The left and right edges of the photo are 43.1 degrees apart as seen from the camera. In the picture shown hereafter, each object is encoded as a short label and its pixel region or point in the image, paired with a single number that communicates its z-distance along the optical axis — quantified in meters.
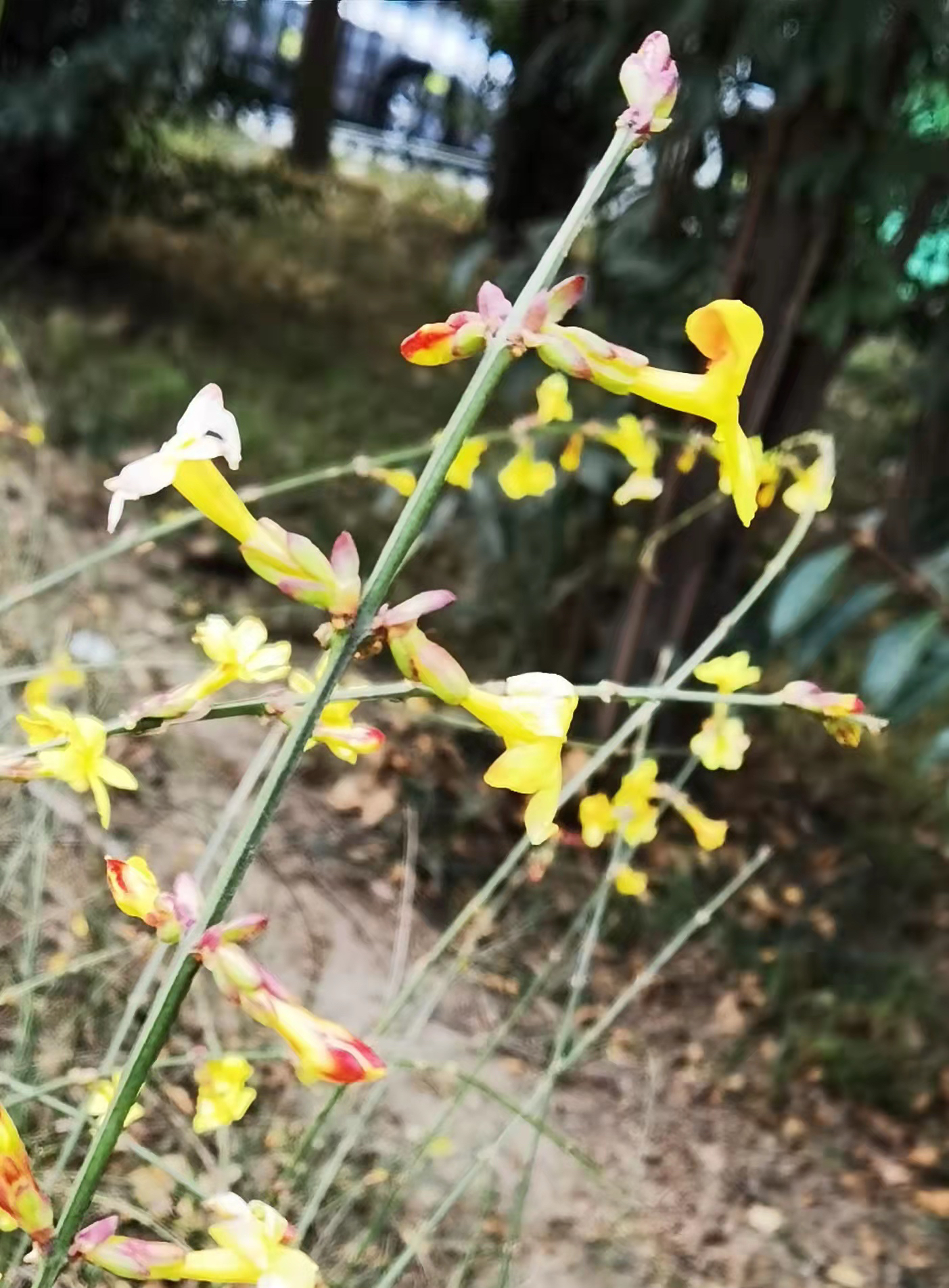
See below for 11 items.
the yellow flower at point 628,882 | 0.33
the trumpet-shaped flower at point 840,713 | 0.18
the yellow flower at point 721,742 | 0.24
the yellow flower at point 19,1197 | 0.13
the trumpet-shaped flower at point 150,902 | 0.14
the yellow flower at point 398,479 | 0.30
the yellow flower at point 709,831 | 0.27
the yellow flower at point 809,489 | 0.27
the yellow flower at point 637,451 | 0.27
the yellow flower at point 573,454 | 0.30
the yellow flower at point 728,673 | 0.22
